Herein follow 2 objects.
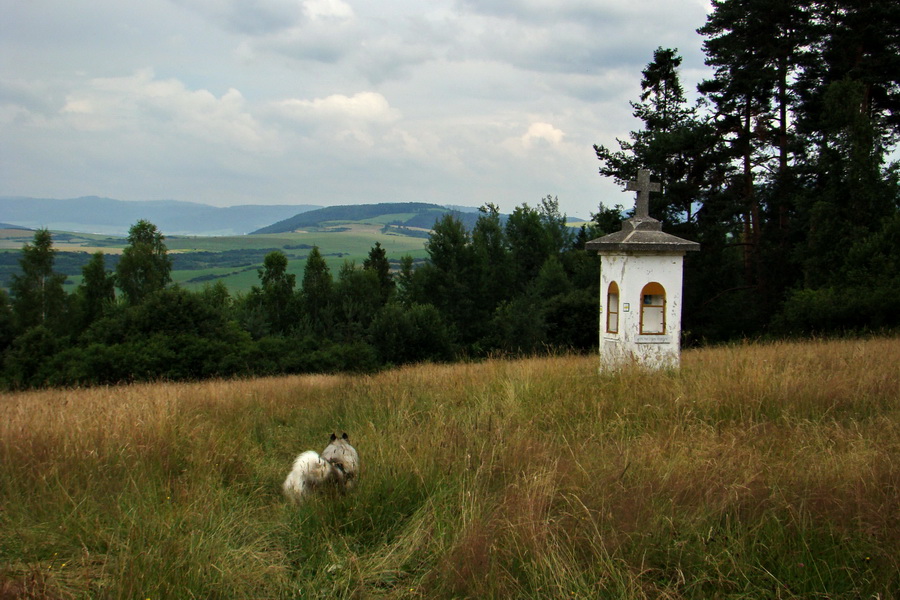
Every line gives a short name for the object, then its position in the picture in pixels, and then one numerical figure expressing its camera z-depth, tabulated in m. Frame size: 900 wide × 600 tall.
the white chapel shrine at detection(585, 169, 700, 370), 9.01
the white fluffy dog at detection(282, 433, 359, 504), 4.53
